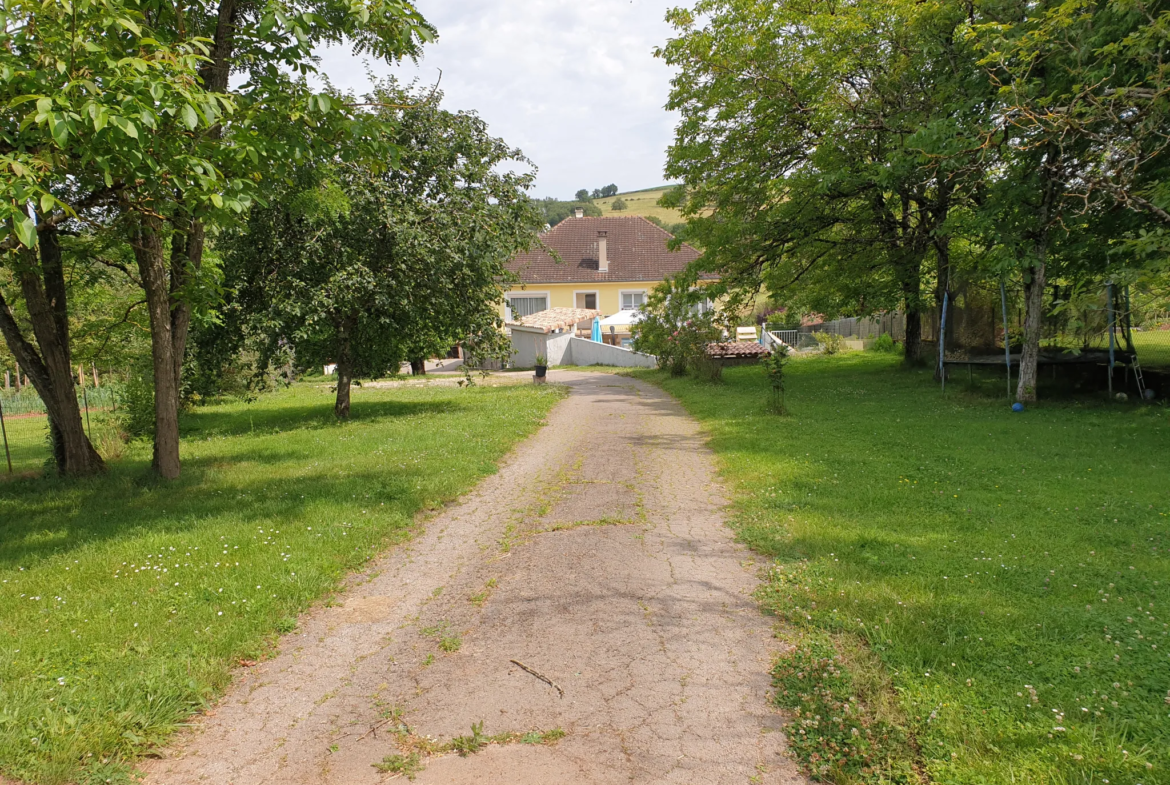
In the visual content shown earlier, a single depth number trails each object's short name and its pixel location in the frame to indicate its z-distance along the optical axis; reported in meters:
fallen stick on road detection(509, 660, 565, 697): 3.85
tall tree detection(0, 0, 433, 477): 5.00
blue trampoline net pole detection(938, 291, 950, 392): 16.95
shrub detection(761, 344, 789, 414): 13.62
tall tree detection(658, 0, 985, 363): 15.08
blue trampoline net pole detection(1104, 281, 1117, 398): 13.44
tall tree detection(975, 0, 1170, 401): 9.44
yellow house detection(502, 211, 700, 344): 45.94
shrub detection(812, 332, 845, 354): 33.31
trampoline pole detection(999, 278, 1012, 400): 14.77
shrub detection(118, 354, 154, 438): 14.51
